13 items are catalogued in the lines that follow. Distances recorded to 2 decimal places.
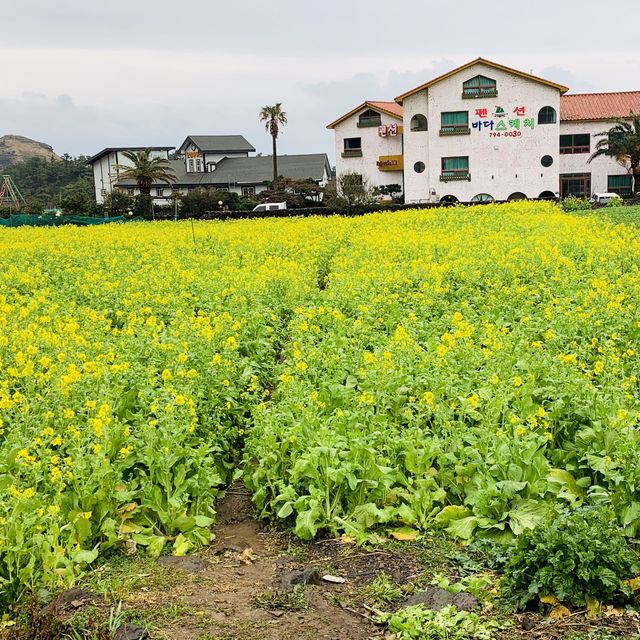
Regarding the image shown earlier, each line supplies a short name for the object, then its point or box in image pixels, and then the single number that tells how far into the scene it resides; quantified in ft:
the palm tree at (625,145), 171.94
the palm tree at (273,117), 227.61
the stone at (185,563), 18.43
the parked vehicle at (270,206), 170.09
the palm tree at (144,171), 190.49
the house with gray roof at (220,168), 239.71
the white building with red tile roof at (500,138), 183.01
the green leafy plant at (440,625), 15.02
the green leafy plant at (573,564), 15.64
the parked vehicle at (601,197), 149.17
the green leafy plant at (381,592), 16.71
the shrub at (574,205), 124.67
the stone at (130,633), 14.83
